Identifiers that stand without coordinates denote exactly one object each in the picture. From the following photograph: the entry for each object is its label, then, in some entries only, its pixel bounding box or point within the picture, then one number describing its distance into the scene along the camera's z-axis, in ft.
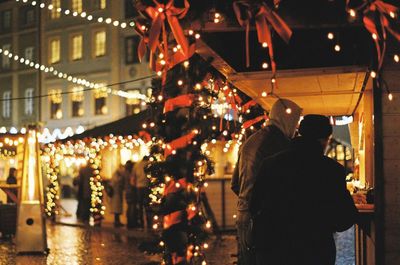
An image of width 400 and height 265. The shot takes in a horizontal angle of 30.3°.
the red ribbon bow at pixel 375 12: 18.94
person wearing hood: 21.22
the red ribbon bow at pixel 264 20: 19.13
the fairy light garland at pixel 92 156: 70.65
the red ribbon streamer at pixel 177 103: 21.01
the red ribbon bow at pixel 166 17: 19.94
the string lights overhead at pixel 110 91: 89.27
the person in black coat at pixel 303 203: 16.96
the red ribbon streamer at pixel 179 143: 20.74
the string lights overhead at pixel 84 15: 72.16
